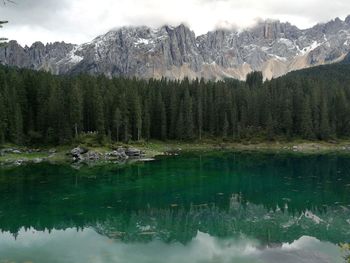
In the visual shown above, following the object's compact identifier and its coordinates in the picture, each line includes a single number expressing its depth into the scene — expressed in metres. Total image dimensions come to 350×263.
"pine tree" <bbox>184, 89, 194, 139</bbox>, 130.00
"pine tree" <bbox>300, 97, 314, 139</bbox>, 131.75
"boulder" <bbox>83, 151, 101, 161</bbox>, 92.15
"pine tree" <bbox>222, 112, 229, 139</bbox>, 134.12
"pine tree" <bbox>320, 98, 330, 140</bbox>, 132.00
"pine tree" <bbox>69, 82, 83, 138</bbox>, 106.00
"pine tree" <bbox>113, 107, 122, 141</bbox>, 110.21
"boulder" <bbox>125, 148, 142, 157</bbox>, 98.50
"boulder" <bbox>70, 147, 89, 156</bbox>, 93.78
